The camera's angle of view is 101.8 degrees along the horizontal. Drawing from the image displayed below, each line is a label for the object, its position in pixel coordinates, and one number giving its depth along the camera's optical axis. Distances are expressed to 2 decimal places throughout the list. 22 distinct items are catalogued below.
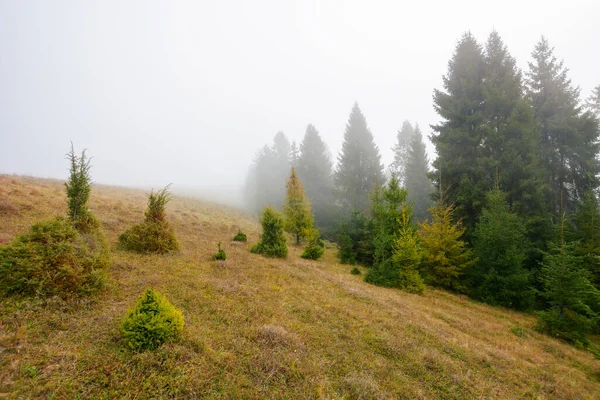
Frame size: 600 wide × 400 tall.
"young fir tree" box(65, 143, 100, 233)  9.35
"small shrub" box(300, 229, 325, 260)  19.61
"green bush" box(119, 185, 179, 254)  11.98
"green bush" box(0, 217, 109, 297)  6.32
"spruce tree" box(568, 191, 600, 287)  14.68
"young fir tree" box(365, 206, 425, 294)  15.23
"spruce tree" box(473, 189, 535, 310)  14.95
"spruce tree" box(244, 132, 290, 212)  46.67
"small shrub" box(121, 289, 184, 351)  5.43
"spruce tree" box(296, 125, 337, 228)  36.53
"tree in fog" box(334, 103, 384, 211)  35.31
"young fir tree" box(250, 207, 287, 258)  16.81
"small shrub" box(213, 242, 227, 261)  13.12
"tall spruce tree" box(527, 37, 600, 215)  20.97
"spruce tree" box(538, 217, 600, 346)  11.29
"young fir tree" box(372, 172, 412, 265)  16.80
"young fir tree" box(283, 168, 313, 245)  24.19
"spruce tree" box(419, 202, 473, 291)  16.58
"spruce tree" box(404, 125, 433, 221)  33.59
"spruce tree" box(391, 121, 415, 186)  46.22
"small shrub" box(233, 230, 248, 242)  19.75
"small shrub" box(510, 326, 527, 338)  11.33
